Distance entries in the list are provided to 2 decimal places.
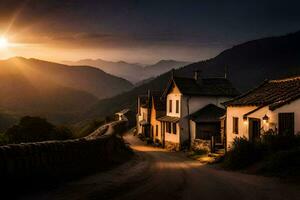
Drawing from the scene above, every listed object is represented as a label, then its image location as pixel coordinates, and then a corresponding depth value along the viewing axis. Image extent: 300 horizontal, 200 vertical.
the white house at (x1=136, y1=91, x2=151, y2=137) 65.44
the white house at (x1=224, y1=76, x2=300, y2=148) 24.47
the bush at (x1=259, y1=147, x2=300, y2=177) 16.35
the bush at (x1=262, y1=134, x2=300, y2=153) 20.53
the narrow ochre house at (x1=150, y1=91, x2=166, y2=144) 58.07
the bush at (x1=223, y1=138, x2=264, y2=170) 21.56
